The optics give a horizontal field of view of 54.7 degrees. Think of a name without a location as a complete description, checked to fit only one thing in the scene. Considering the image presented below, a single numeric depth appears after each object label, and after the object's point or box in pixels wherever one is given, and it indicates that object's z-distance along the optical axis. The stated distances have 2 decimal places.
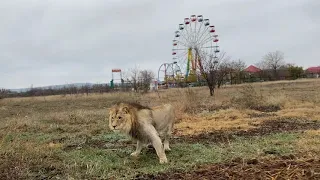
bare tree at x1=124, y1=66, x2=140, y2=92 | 36.86
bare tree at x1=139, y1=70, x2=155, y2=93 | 36.92
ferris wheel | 43.53
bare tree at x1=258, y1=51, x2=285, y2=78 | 88.44
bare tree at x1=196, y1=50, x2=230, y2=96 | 29.34
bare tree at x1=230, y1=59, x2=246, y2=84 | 55.30
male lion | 6.28
